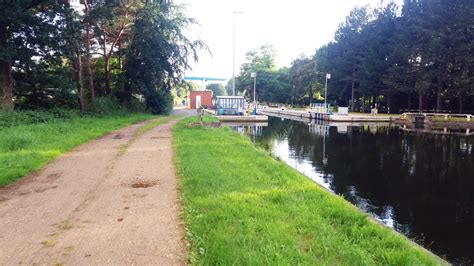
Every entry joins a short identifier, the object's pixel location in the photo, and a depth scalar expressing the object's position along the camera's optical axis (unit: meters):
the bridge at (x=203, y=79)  59.81
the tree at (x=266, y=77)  82.71
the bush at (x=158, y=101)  32.62
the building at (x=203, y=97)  56.34
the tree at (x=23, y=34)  16.02
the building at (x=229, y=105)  37.62
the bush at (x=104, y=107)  23.17
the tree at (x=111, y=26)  20.53
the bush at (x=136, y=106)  30.19
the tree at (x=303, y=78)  70.69
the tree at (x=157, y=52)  27.41
